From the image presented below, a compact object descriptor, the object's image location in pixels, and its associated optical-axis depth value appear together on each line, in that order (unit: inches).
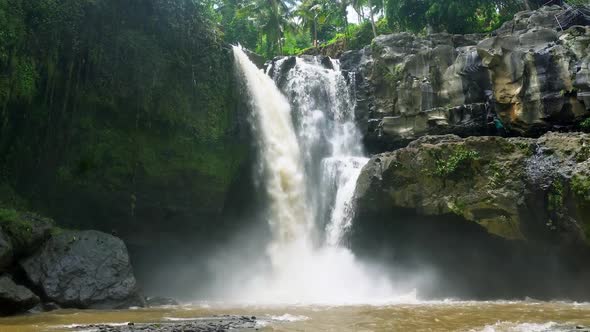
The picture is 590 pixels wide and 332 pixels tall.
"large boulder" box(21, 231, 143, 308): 499.2
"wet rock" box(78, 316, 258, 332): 316.5
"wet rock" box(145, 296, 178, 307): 578.1
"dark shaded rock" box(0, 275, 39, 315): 421.4
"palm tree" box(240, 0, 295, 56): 1485.0
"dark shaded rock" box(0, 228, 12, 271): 458.9
